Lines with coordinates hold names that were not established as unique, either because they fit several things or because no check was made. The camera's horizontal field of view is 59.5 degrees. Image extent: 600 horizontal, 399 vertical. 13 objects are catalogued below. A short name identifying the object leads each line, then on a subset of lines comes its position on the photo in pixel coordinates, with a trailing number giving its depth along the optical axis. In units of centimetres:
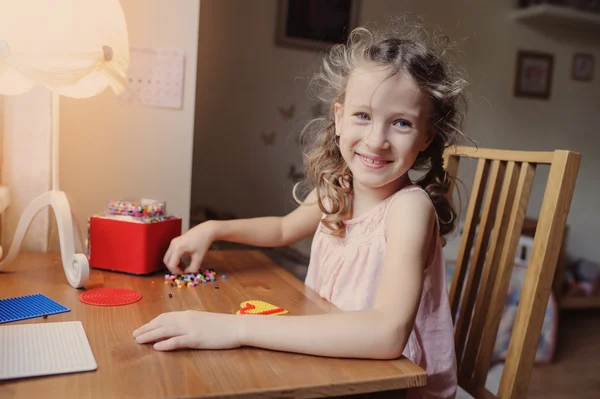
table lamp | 88
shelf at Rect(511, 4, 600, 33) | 296
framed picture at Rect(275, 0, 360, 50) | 295
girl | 63
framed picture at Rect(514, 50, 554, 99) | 326
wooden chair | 81
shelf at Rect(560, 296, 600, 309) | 292
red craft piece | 79
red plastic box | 96
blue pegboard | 71
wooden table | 52
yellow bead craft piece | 78
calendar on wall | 129
